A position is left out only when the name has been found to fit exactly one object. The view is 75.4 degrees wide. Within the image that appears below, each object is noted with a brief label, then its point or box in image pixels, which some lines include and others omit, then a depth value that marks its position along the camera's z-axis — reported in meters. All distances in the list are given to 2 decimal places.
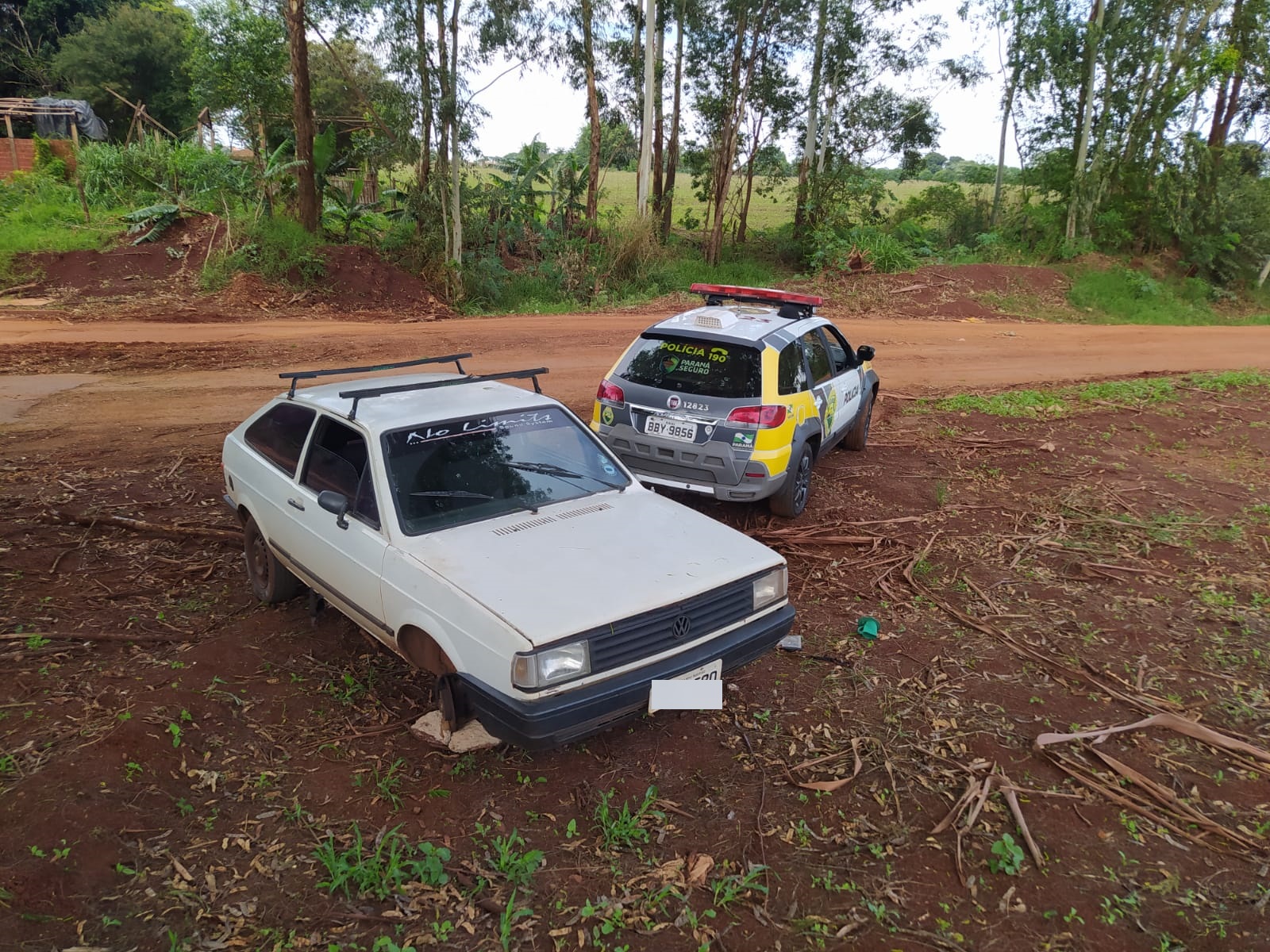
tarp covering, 26.70
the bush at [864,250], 22.31
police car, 6.30
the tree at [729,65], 22.78
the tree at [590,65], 20.38
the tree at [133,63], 30.81
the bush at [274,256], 16.92
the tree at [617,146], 24.89
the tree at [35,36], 32.03
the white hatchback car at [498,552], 3.46
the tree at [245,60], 19.00
